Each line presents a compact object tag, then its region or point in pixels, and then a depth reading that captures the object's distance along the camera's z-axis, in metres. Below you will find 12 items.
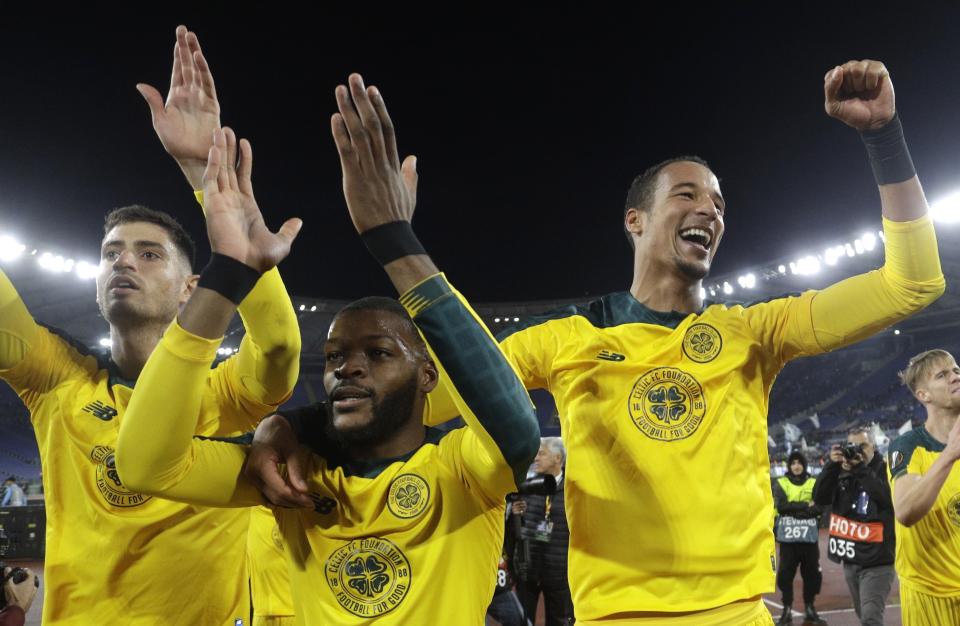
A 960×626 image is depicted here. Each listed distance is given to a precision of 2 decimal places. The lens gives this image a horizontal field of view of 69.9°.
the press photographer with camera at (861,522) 5.92
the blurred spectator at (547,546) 7.00
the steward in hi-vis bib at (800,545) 8.07
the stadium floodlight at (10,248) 18.14
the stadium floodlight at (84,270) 20.23
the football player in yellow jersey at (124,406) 2.22
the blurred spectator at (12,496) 16.97
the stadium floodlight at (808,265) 22.84
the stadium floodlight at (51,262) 19.12
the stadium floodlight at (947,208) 18.83
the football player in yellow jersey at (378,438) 1.48
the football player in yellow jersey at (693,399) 2.11
